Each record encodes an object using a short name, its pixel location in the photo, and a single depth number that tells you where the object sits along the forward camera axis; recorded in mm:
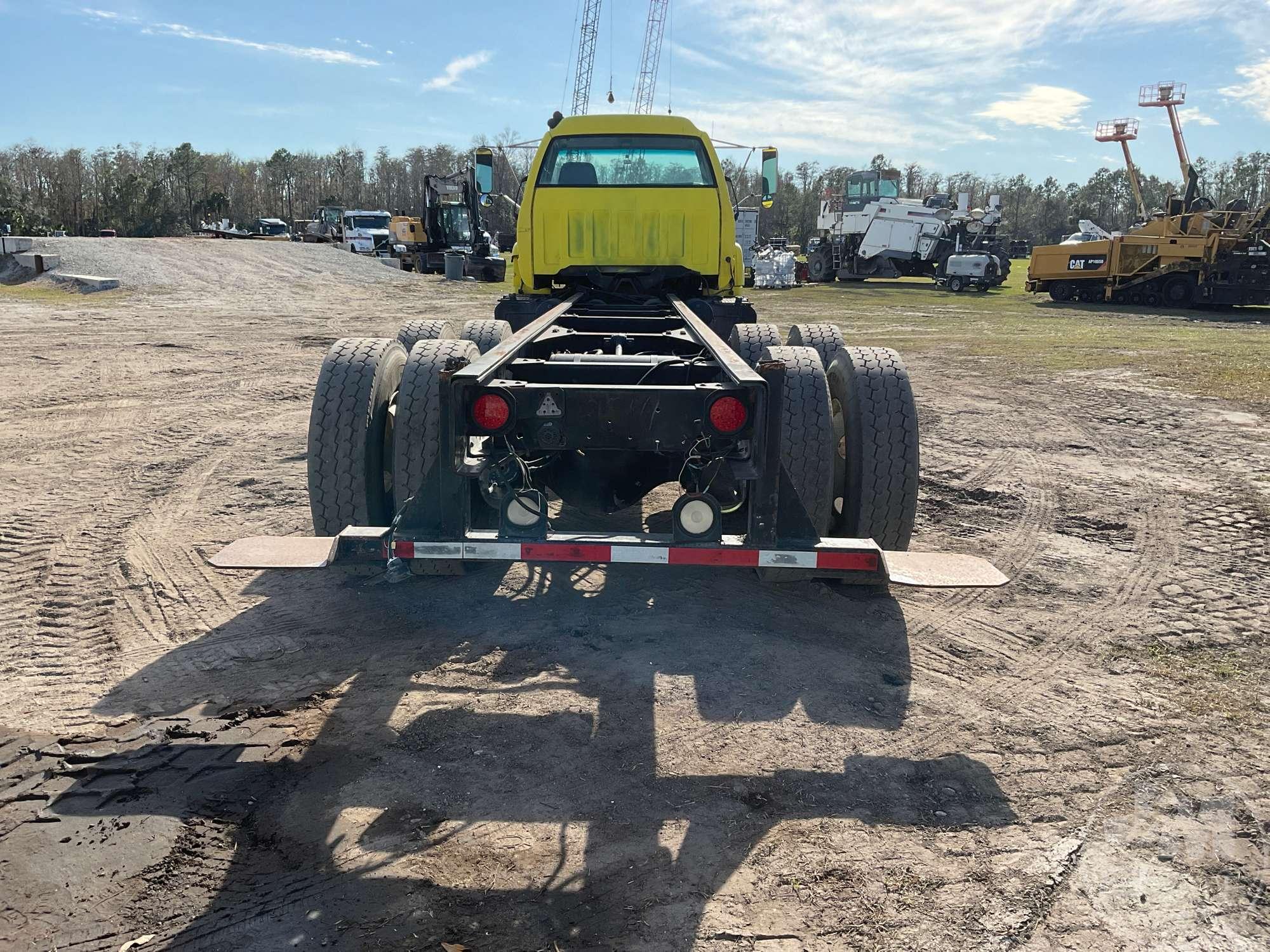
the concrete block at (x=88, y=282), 22922
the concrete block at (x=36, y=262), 24905
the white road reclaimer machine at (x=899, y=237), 33094
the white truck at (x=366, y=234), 43188
